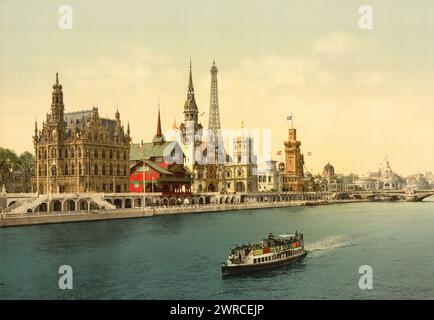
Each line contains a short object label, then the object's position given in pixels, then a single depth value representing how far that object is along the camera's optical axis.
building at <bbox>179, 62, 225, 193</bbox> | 183.25
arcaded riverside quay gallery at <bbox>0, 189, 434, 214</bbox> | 93.92
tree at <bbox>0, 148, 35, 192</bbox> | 131.62
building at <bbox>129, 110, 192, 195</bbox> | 145.75
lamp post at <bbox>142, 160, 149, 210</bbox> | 140.24
